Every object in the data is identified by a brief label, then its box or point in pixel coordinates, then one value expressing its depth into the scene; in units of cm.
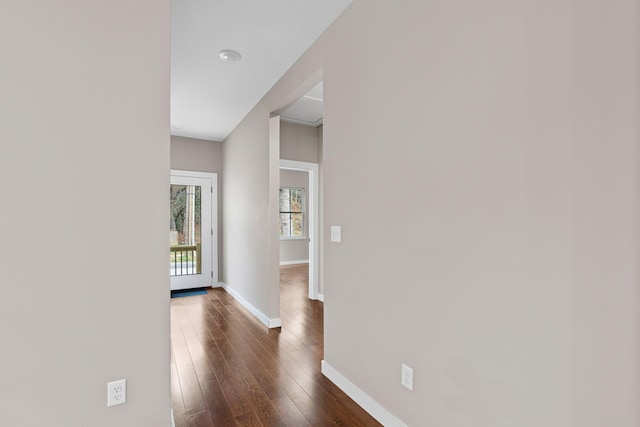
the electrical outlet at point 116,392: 152
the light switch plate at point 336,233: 231
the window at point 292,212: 857
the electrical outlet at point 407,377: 169
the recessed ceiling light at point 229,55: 271
